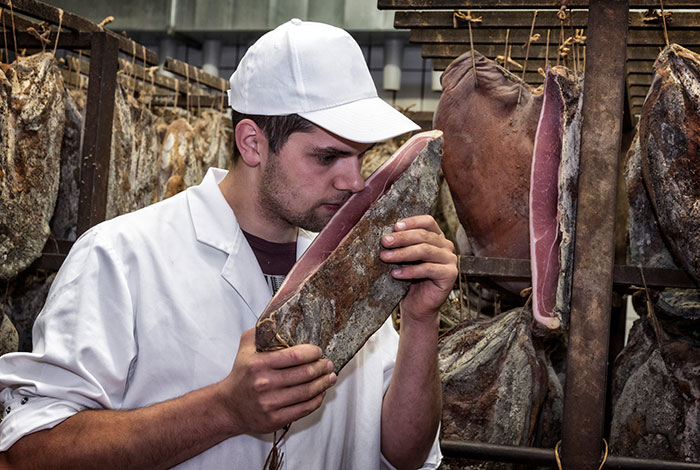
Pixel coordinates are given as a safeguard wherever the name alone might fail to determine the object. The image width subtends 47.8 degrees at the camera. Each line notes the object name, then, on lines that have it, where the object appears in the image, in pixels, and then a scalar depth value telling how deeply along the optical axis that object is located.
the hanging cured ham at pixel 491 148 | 3.22
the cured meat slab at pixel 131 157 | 4.44
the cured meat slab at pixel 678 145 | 2.61
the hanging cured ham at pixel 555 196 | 2.63
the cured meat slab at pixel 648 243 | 2.95
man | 1.81
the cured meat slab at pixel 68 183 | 4.03
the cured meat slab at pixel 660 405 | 2.91
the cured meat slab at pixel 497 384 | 2.99
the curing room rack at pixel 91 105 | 3.46
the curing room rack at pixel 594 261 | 2.53
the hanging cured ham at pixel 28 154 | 3.35
